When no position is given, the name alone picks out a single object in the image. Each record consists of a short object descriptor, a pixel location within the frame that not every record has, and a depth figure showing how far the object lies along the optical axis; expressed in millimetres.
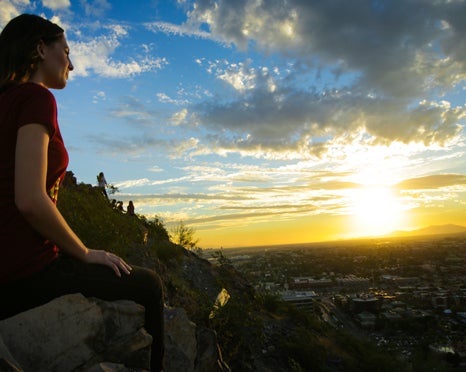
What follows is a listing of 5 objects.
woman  1873
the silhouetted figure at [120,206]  11023
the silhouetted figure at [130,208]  14242
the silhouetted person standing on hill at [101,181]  12268
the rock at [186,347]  3820
